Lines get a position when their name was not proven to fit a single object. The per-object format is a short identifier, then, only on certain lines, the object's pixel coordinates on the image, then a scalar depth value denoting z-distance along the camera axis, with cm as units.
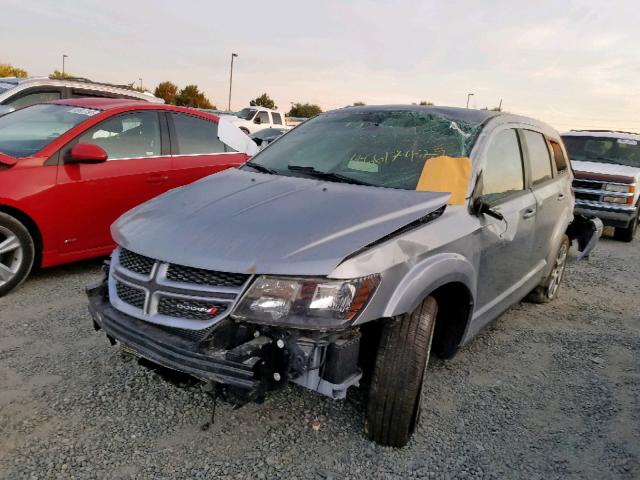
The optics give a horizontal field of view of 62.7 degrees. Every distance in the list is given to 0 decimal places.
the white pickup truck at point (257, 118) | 2070
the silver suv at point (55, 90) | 888
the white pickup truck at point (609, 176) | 862
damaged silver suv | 214
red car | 411
